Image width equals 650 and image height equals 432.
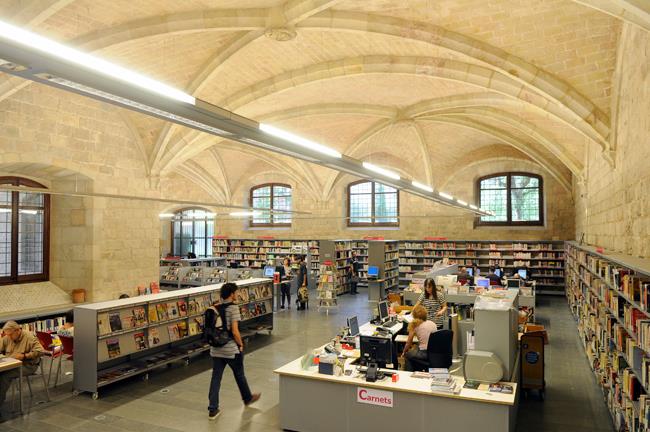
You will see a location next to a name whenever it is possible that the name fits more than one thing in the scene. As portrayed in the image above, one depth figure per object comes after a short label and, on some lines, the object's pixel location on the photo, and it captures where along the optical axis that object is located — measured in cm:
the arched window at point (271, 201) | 2248
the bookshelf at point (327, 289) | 1297
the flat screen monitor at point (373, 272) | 1486
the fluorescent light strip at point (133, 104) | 313
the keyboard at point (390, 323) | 778
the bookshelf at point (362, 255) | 1934
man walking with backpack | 570
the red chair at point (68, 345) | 693
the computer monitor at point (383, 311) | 815
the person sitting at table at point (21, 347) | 614
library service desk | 463
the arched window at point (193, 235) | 2527
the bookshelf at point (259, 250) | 1971
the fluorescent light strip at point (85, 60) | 257
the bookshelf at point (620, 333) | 390
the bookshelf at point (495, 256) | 1677
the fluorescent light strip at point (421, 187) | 965
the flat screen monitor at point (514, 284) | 1212
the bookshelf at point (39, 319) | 808
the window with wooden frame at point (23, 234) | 997
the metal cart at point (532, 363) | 647
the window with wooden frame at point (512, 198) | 1808
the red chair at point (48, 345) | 698
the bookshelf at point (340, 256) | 1622
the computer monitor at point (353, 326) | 678
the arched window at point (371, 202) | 2048
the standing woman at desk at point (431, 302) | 767
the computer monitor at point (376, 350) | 577
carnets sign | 495
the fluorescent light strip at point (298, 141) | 466
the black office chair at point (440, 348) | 584
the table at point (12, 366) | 570
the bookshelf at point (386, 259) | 1538
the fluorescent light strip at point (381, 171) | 719
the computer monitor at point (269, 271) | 1399
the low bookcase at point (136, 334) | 664
